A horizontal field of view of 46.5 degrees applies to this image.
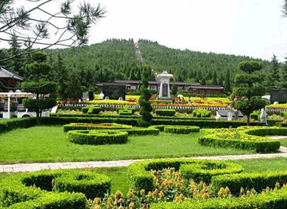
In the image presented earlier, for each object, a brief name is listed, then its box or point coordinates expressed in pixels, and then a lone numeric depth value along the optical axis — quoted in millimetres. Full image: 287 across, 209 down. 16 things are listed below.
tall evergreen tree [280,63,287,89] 49406
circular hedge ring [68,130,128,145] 12766
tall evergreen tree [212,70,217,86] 71125
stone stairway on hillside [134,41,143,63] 114750
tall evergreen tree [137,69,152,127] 19156
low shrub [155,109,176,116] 26812
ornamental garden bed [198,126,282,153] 12086
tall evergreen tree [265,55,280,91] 53594
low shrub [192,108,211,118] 26925
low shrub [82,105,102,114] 26497
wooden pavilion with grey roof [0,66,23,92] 28145
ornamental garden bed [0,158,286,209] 4590
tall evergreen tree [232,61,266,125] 20703
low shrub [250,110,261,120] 26266
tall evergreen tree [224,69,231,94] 63062
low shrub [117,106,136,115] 24891
